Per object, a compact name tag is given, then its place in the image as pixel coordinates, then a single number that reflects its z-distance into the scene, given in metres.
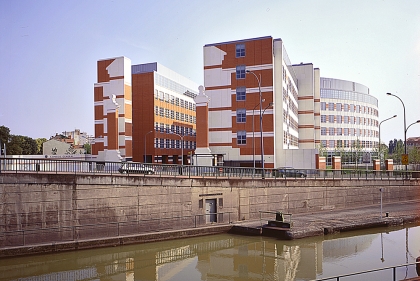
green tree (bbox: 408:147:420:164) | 72.82
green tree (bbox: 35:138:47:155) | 107.76
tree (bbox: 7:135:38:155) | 81.62
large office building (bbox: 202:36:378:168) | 46.56
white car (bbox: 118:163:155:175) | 25.48
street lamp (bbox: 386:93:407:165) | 44.03
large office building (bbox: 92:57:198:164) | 62.50
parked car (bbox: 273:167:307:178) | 33.19
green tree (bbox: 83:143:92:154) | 113.32
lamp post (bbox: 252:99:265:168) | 42.94
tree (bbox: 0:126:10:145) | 79.53
